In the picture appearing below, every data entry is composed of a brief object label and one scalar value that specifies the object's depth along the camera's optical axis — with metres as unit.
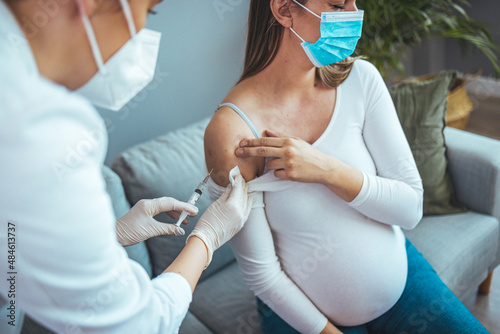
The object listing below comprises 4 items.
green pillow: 1.72
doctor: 0.52
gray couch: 1.43
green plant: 2.07
